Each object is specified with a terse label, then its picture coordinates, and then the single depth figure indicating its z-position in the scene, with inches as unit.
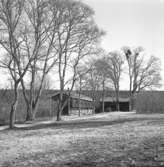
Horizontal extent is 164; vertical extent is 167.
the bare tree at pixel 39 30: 749.1
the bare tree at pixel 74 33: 847.7
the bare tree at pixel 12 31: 692.1
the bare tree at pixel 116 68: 2237.9
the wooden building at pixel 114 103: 2726.4
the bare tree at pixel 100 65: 1222.3
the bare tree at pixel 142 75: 2251.5
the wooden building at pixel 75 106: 1894.7
